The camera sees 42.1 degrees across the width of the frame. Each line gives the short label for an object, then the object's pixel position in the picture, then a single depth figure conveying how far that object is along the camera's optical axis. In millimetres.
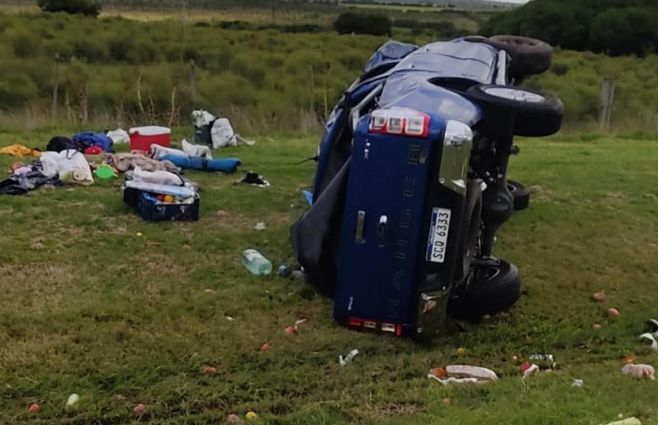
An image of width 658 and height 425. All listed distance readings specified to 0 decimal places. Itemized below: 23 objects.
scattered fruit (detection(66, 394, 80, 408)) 3791
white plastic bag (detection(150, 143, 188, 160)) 9118
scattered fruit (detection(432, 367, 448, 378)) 4246
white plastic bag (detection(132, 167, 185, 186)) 7277
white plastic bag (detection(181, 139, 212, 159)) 9219
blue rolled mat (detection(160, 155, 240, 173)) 8953
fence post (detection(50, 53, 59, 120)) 12849
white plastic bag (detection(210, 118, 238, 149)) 10539
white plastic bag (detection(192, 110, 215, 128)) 10562
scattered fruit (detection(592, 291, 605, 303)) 5488
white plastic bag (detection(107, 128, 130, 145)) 10469
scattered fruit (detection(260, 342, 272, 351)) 4477
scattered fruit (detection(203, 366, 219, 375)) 4176
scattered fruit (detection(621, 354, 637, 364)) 4502
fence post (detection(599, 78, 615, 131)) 14866
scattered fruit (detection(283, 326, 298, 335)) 4738
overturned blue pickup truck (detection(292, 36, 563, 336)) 4371
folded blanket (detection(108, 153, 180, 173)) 8273
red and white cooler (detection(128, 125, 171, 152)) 9750
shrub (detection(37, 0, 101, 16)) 33125
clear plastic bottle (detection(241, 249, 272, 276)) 5707
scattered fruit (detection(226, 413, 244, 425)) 3689
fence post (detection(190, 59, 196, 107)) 14273
